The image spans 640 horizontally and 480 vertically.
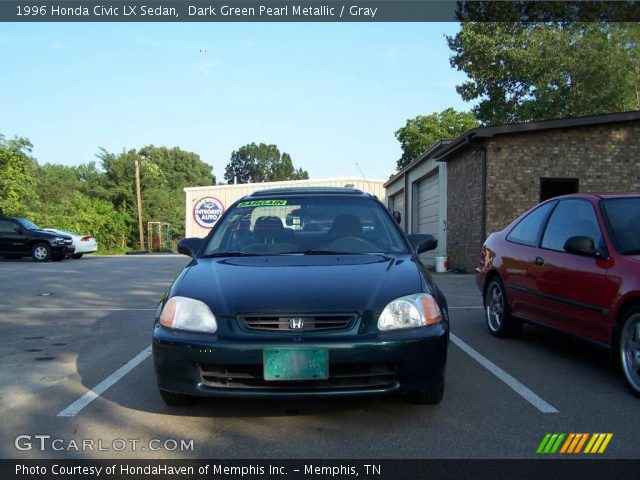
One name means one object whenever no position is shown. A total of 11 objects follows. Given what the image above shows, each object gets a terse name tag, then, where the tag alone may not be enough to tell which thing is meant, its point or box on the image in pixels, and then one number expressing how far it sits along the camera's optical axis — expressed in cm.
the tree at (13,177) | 3294
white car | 2153
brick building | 1388
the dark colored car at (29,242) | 2039
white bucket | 1538
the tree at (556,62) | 2442
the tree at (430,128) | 4938
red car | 424
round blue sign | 3450
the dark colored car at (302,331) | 332
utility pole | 4132
